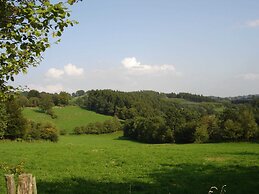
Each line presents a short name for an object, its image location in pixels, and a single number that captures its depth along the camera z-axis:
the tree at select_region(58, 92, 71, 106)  161.12
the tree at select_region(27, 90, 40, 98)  157.38
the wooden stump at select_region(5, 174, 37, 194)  5.46
